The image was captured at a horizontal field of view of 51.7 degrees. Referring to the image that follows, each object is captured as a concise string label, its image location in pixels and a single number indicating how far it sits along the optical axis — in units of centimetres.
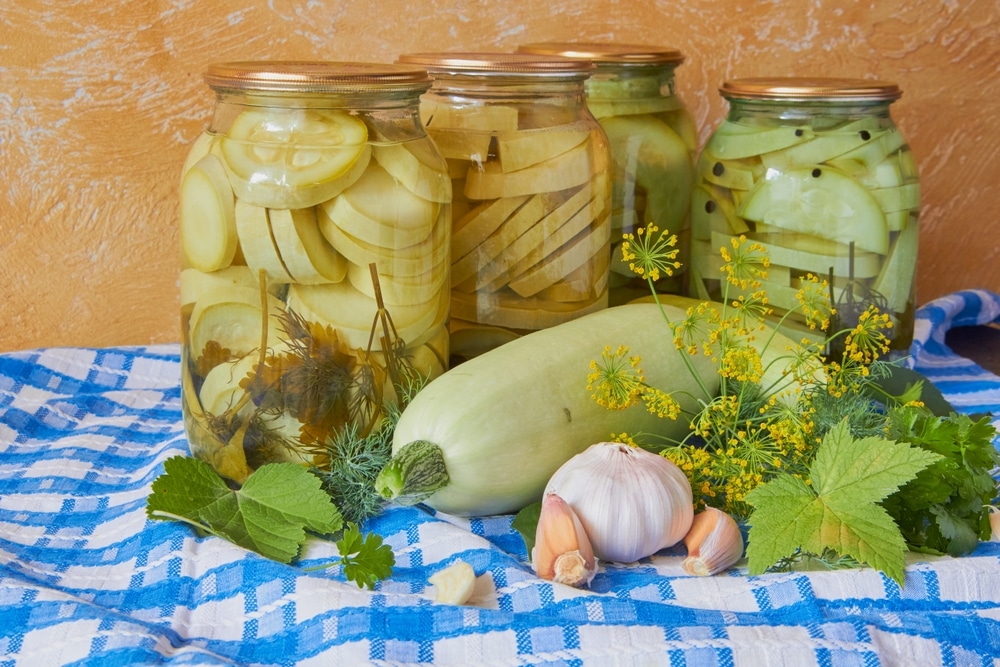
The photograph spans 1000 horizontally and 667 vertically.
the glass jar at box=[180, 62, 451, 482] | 80
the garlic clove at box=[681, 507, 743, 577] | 75
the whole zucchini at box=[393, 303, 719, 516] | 80
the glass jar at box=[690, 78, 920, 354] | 104
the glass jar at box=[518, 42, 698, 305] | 110
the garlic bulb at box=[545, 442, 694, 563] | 75
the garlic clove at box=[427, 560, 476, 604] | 69
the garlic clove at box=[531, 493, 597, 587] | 72
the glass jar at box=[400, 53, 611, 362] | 93
